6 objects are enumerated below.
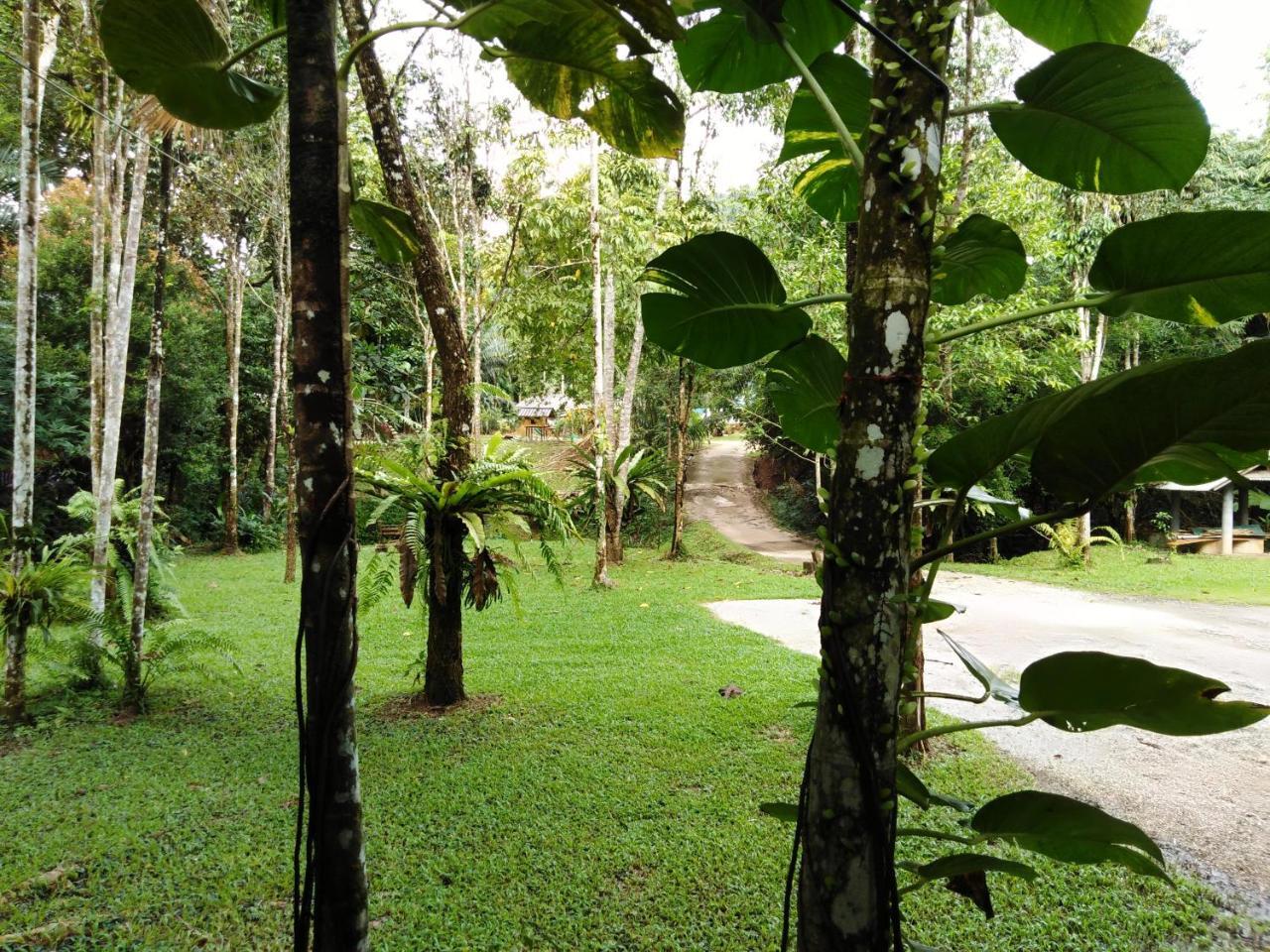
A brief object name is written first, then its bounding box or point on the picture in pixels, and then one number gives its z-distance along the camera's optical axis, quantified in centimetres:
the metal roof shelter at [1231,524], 1284
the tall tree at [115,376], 445
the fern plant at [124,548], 495
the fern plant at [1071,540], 1139
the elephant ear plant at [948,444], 88
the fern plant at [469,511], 407
